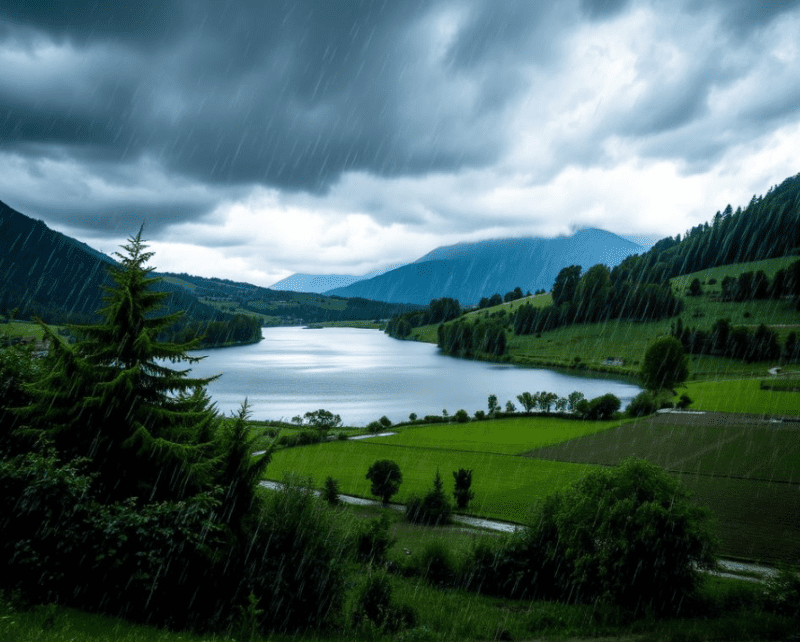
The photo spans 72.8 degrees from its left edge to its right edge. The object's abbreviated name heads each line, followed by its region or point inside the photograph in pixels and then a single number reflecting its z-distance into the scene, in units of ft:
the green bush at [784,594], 57.62
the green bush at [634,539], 59.36
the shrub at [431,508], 104.88
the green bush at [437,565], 74.59
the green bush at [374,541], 77.36
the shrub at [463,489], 114.62
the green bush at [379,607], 51.67
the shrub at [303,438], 187.01
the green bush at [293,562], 45.70
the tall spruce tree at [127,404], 45.14
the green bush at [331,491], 117.19
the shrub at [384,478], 121.39
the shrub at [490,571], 71.72
